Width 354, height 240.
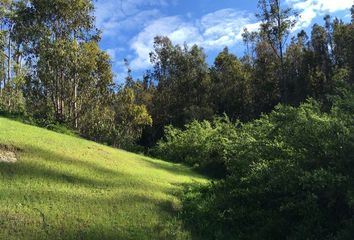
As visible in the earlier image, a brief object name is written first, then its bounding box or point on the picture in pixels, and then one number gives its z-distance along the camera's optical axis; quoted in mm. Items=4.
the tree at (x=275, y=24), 37188
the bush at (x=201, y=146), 22094
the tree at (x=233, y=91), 53031
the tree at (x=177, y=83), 54156
